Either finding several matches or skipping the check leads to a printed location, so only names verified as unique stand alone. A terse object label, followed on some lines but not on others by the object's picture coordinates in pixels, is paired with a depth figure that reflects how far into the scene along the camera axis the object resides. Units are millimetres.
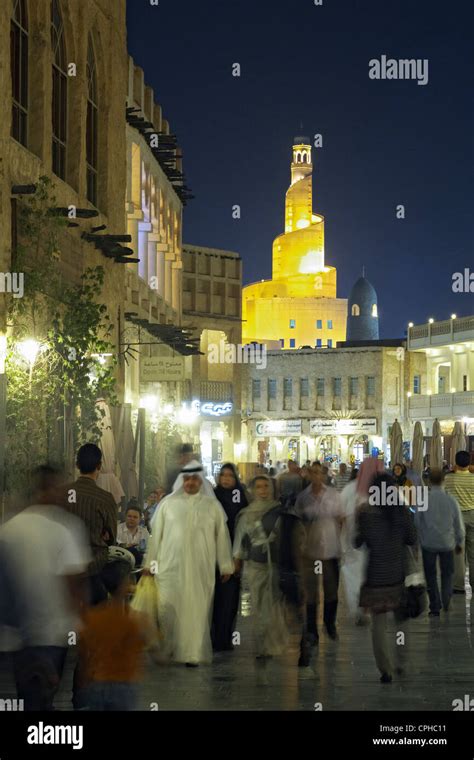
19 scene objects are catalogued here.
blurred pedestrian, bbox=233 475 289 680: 11594
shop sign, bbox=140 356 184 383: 28125
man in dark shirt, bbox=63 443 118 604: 9555
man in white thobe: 12086
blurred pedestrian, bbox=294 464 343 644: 14116
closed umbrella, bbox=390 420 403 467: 42219
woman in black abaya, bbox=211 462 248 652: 13039
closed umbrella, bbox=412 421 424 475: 41281
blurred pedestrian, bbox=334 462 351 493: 45750
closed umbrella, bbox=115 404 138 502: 21203
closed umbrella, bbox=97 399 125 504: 19300
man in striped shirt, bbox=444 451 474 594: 15828
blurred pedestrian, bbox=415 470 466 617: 15469
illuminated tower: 132625
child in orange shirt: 6672
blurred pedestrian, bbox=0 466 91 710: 7219
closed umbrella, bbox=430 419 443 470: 40781
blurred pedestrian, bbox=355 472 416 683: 10984
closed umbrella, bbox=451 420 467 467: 43281
